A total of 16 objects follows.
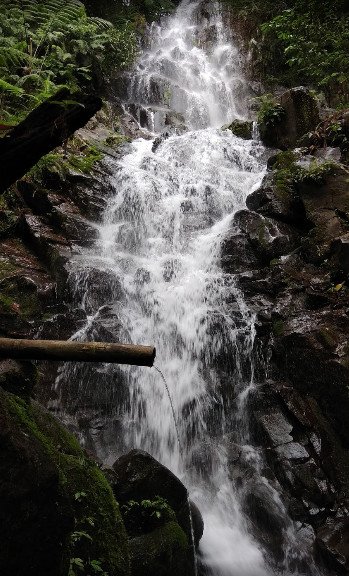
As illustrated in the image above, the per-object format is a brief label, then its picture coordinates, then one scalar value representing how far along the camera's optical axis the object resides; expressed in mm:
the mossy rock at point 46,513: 2234
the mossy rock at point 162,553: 3558
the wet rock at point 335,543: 4699
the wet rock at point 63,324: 6727
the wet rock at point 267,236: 8273
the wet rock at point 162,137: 13500
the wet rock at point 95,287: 7449
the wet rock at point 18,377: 3361
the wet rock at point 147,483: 4148
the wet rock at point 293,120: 12062
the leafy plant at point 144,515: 3949
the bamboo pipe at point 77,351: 1901
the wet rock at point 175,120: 16484
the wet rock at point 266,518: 5133
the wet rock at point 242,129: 14045
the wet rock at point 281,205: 8885
